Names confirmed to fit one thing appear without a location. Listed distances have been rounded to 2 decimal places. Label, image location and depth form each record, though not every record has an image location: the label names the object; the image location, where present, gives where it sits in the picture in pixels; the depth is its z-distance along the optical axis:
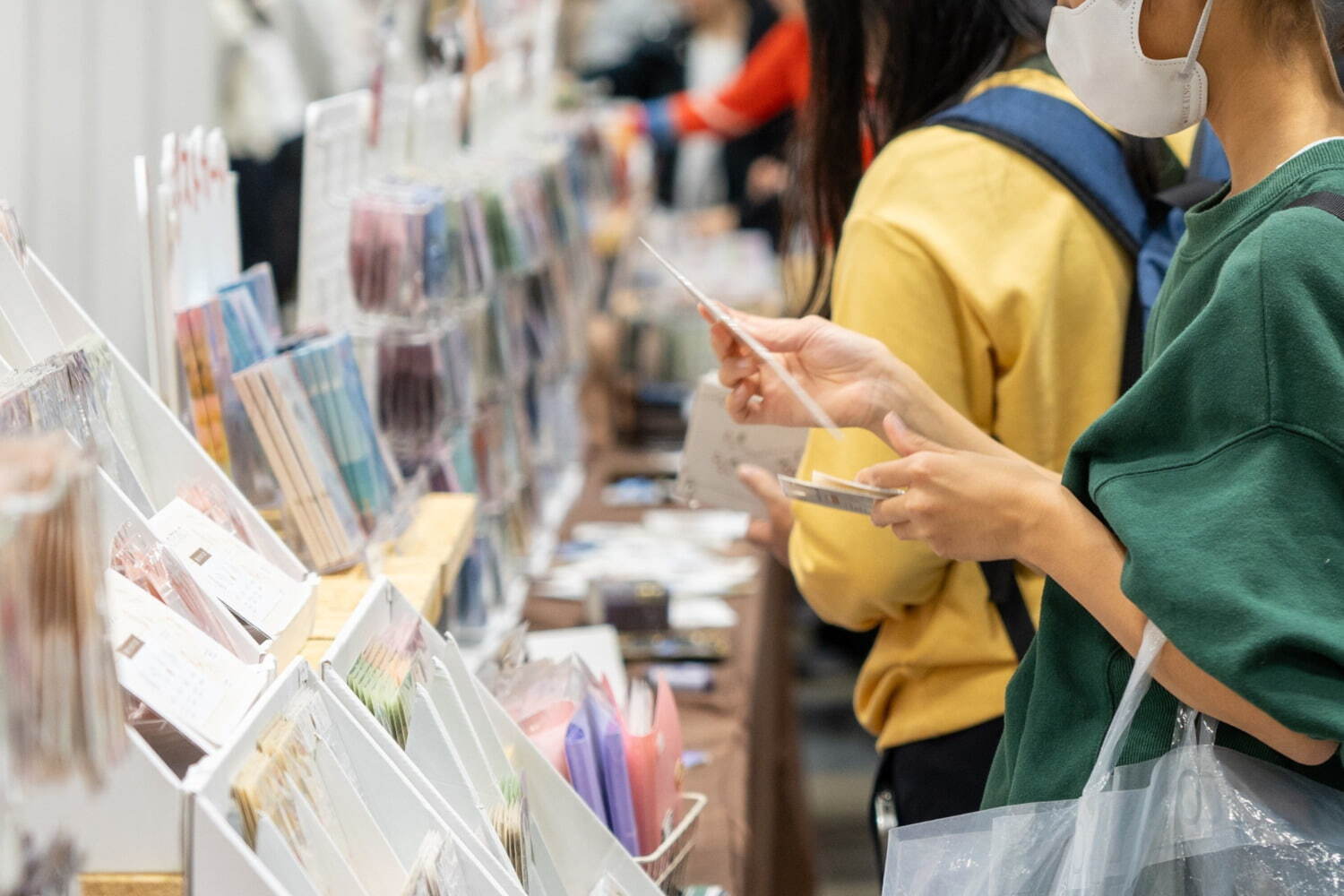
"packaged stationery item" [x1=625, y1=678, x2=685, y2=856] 2.54
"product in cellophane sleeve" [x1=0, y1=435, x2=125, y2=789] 2.03
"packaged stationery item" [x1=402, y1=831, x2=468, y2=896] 2.24
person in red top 7.99
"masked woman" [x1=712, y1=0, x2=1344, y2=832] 2.20
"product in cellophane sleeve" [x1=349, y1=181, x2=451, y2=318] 2.98
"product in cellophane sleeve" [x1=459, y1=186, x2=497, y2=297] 3.19
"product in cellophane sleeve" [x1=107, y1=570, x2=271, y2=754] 2.21
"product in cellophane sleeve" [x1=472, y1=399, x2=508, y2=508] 3.32
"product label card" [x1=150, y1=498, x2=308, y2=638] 2.39
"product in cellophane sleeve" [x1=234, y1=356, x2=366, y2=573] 2.60
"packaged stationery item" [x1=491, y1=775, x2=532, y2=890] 2.39
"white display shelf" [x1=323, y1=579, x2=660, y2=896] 2.35
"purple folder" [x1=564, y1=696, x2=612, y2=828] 2.53
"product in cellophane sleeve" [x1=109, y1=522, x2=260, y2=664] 2.31
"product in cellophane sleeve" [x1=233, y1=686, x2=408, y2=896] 2.18
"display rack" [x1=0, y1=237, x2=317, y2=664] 2.38
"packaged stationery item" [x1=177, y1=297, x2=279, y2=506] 2.59
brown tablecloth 2.84
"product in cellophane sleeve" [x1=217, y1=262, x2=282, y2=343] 2.70
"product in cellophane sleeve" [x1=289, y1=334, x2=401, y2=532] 2.66
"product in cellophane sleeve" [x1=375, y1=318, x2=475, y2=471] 3.05
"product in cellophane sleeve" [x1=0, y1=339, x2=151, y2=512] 2.28
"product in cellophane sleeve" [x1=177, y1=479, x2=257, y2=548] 2.47
